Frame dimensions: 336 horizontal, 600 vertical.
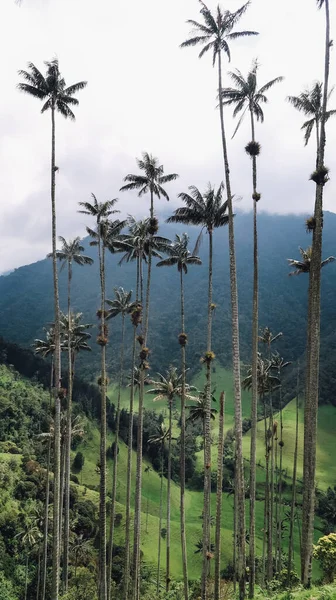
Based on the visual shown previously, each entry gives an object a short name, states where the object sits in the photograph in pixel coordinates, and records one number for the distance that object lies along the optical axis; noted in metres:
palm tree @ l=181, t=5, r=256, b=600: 24.58
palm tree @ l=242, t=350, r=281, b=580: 43.78
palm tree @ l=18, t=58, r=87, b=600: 27.78
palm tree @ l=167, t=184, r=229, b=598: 31.72
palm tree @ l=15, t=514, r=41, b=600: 61.12
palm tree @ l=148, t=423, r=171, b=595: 54.52
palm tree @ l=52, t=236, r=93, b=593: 44.50
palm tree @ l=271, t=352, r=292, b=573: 47.81
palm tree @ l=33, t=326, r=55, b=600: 46.33
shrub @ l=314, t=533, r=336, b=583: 28.80
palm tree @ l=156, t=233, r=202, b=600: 37.84
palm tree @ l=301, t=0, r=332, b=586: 21.45
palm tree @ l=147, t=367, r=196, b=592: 42.66
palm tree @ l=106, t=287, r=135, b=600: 45.75
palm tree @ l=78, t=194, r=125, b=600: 29.59
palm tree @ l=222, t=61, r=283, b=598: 27.81
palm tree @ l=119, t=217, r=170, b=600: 36.09
